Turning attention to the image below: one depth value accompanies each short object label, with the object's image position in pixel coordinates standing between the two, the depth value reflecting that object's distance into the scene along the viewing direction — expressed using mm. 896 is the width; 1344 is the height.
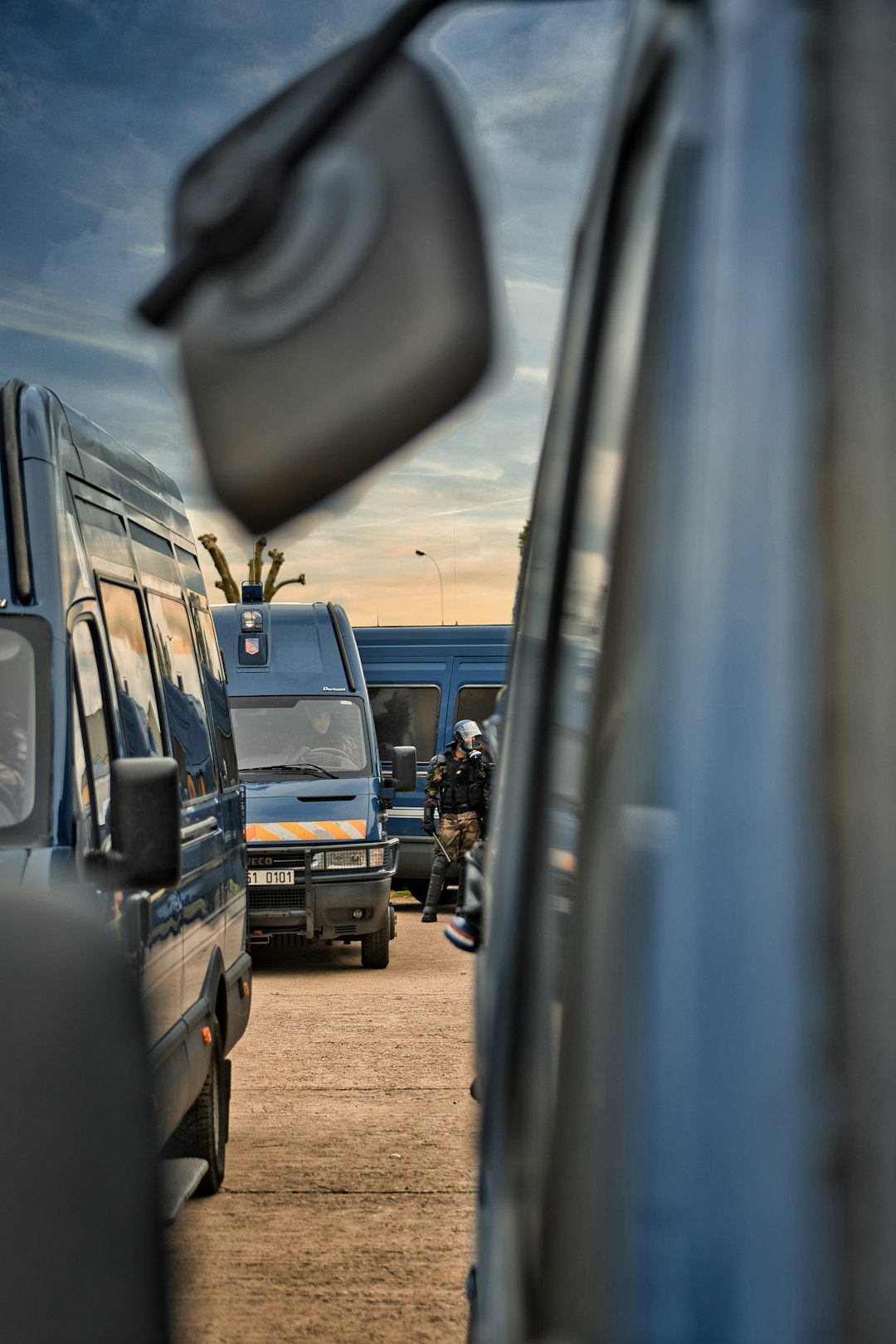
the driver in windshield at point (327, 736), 12711
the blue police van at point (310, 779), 11883
